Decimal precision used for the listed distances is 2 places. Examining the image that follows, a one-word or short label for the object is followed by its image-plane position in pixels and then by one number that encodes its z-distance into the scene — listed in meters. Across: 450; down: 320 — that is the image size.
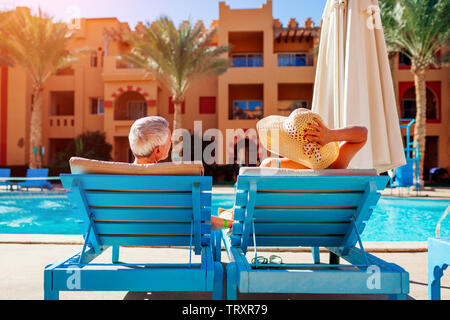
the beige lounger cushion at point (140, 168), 2.00
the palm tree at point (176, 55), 16.44
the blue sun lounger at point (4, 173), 14.59
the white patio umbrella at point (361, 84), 4.01
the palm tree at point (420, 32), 14.62
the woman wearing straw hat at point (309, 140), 2.35
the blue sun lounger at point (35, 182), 13.27
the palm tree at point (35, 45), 17.38
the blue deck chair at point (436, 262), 1.95
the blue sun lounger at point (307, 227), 1.85
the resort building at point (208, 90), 20.97
